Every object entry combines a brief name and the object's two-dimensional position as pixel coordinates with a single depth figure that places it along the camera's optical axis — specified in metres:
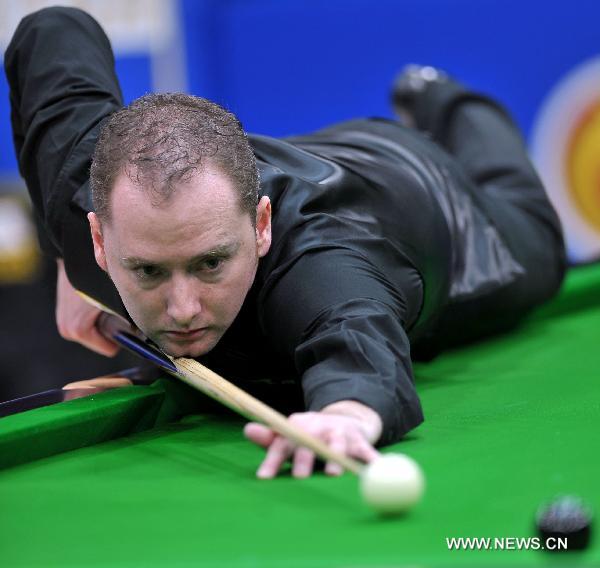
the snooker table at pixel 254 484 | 4.07
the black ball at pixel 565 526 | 4.02
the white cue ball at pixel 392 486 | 4.12
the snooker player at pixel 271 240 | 4.43
